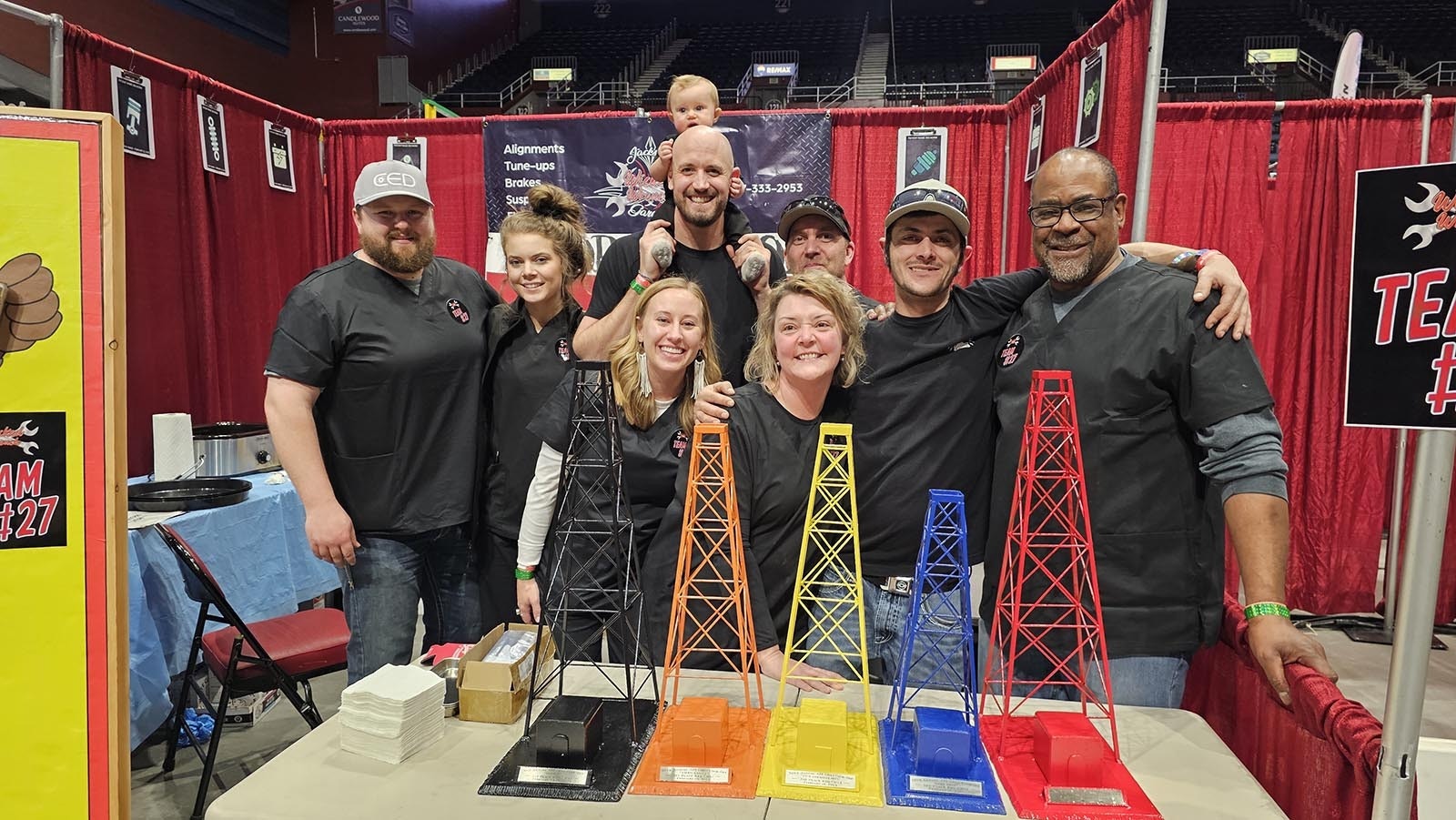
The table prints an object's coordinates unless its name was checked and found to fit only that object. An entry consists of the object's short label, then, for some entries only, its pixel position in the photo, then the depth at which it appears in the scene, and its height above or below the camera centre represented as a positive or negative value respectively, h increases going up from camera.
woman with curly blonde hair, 1.64 -0.17
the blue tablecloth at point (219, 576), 2.71 -0.94
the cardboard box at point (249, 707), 2.96 -1.42
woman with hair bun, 2.18 -0.06
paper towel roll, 3.47 -0.49
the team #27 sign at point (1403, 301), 0.96 +0.09
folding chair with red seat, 2.46 -1.08
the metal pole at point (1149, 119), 2.16 +0.69
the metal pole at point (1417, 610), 1.00 -0.30
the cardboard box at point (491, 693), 1.41 -0.62
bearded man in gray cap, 2.01 -0.18
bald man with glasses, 1.53 -0.12
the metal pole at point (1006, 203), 4.31 +0.88
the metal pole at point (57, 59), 2.82 +0.99
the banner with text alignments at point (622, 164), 4.62 +1.13
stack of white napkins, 1.27 -0.61
